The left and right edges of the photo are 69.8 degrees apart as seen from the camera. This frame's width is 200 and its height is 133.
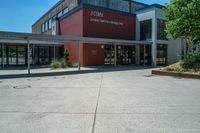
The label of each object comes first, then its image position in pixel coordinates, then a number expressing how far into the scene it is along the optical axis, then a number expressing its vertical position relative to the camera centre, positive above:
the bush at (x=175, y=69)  10.22 -0.58
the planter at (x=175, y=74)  9.12 -0.89
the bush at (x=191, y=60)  10.58 +0.09
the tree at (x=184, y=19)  10.33 +3.15
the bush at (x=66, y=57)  15.55 +0.45
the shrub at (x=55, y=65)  14.79 -0.41
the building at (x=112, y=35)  16.23 +3.16
